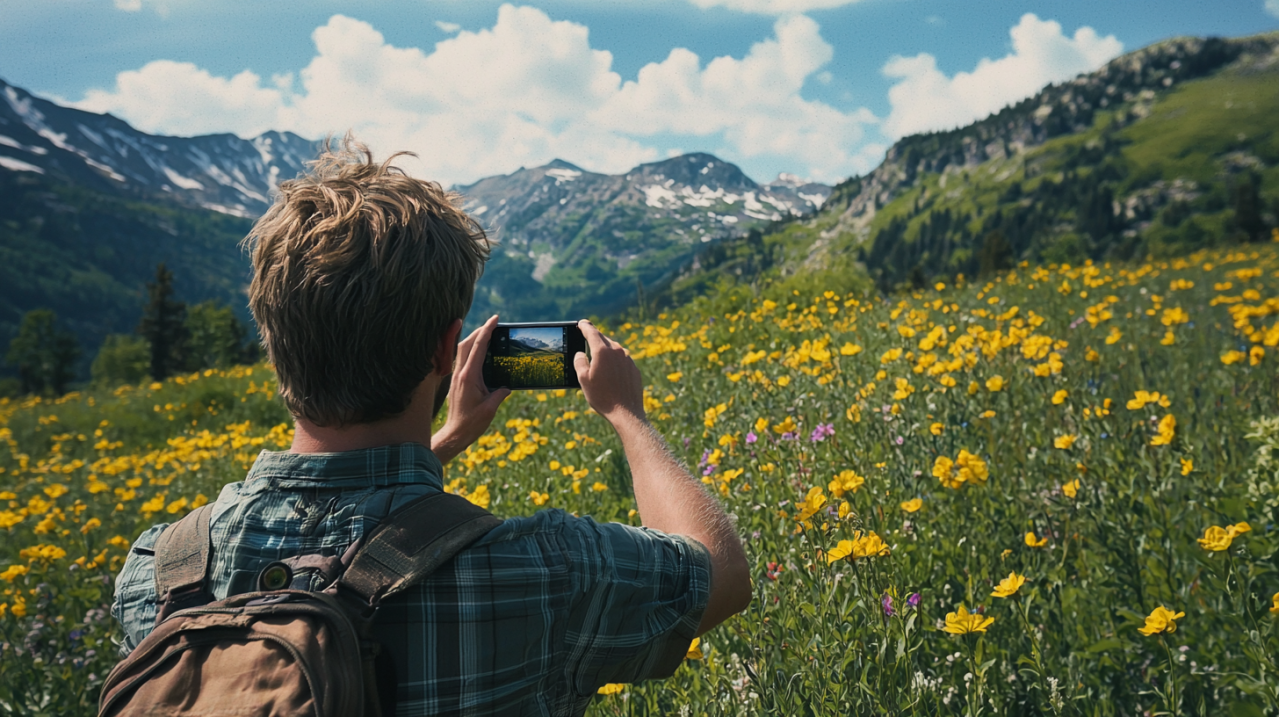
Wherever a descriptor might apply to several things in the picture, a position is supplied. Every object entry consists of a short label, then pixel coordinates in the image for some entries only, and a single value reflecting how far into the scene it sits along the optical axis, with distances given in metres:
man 1.17
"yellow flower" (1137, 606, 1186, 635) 1.86
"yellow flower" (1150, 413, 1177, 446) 2.71
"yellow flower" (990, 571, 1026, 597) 1.89
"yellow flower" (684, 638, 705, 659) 2.10
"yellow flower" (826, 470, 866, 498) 2.44
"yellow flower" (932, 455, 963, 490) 2.51
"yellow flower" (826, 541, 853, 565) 1.93
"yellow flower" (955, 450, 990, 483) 2.46
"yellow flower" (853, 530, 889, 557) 1.91
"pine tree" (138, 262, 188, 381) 63.53
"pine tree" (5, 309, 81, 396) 77.81
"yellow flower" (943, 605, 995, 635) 1.81
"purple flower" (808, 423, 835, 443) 3.50
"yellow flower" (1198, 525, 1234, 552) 1.91
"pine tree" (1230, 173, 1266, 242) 68.50
